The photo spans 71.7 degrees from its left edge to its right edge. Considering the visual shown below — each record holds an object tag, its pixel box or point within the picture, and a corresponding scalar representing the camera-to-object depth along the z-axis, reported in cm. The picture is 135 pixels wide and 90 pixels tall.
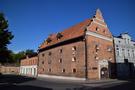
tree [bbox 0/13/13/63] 1710
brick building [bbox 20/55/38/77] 3059
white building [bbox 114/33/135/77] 2150
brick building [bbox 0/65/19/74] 4561
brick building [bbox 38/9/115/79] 1742
